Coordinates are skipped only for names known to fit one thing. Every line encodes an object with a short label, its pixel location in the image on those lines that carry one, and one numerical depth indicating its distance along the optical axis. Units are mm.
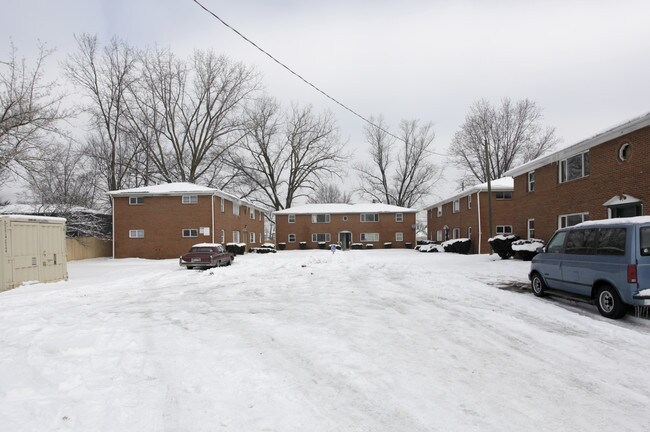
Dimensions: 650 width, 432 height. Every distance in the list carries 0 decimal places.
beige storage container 13273
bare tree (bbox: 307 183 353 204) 78750
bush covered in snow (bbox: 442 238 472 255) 34031
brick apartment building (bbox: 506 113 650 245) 14945
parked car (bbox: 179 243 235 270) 20969
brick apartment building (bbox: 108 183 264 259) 32406
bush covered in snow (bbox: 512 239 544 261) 20547
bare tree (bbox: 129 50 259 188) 45219
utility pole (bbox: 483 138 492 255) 26619
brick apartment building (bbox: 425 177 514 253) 32844
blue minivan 7438
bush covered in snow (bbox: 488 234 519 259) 23219
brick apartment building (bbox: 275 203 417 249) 50062
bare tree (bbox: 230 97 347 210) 56609
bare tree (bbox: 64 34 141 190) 40969
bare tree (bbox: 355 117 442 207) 62938
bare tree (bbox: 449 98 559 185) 50312
